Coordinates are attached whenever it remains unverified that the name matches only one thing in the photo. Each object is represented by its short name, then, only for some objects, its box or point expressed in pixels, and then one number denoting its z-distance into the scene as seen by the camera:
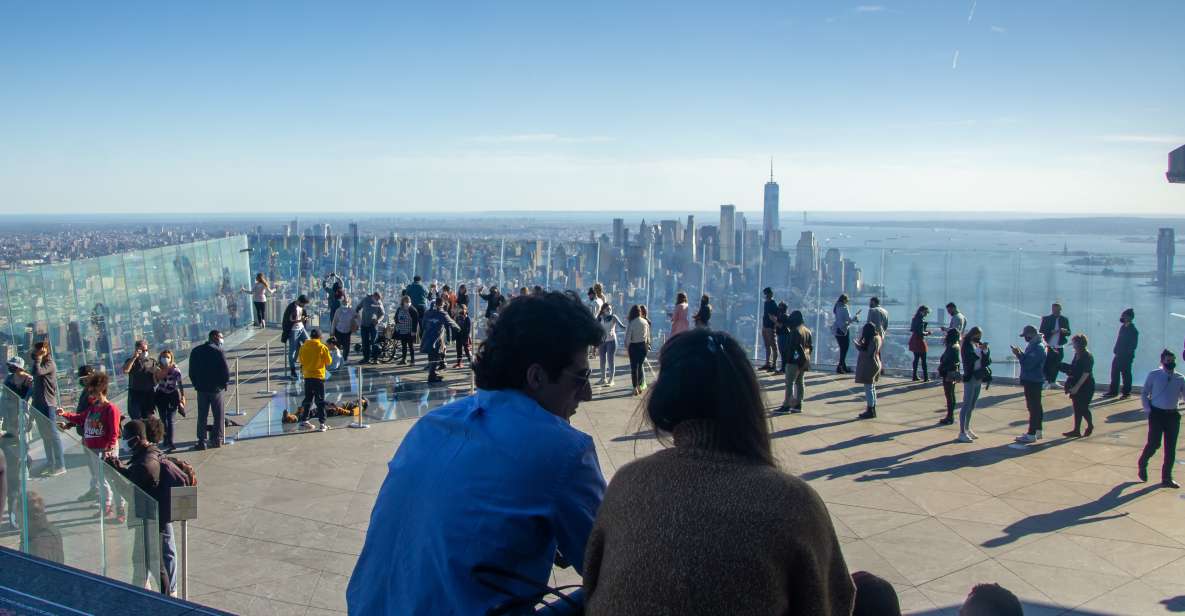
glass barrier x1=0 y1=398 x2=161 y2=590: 4.67
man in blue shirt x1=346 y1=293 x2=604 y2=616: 1.70
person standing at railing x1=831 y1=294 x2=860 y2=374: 14.28
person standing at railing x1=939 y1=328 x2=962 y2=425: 10.48
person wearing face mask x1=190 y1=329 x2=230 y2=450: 9.60
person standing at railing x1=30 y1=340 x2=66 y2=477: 9.30
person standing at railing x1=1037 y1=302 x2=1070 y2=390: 13.12
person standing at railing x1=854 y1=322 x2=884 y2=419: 10.91
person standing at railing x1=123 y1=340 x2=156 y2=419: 9.36
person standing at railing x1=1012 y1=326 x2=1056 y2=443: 9.86
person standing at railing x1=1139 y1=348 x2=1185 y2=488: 8.38
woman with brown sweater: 1.50
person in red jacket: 7.27
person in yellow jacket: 10.40
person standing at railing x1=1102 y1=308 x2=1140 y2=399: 12.38
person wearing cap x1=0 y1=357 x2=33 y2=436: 8.85
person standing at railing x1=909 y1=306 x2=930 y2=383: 13.71
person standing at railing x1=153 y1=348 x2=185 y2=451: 9.46
